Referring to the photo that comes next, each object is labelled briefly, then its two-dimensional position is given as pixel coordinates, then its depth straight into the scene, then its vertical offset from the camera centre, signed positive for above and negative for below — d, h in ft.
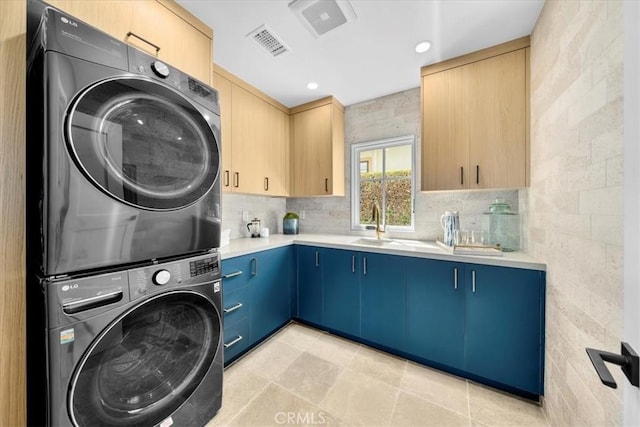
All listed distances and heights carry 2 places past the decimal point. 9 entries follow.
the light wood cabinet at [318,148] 8.61 +2.49
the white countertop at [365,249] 4.90 -1.01
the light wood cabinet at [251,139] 6.84 +2.50
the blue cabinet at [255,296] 5.75 -2.40
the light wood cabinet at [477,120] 5.42 +2.35
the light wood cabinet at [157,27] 3.53 +3.34
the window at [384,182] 8.32 +1.16
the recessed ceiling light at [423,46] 5.60 +4.14
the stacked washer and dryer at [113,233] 2.54 -0.27
